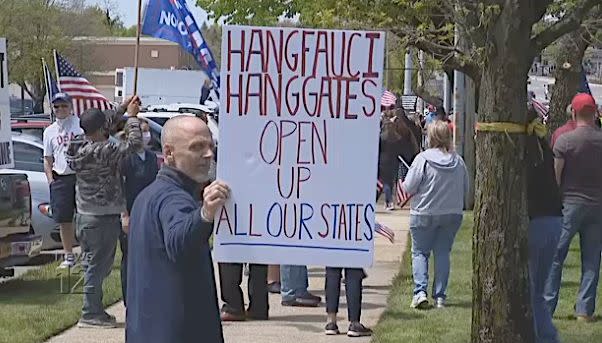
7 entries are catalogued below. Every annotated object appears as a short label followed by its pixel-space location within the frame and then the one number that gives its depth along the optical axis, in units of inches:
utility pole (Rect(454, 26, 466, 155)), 829.8
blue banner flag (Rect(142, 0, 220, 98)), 554.9
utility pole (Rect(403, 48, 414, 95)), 1875.0
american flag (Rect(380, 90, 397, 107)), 1217.3
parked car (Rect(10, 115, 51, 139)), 714.2
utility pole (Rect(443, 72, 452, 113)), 1138.9
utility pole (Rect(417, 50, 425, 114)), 637.3
